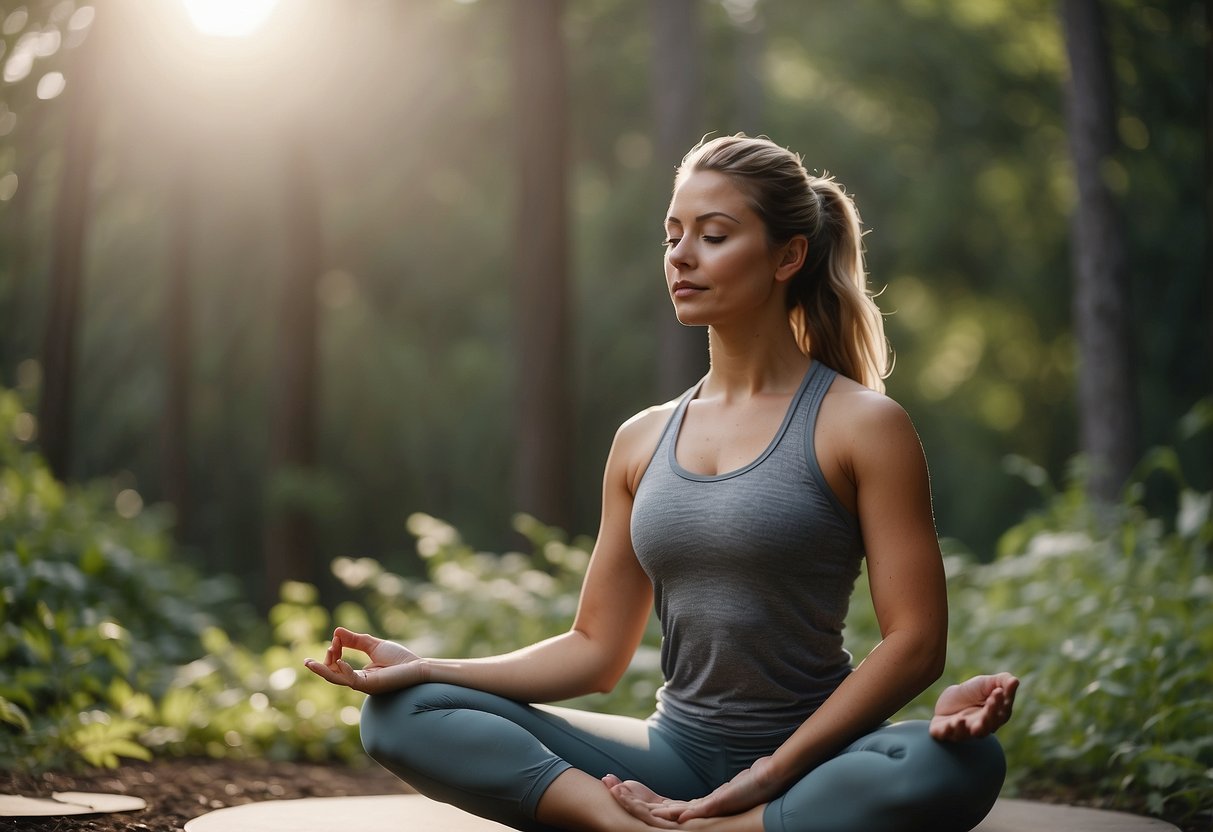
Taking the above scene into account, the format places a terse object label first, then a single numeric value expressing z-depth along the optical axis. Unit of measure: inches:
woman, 95.0
